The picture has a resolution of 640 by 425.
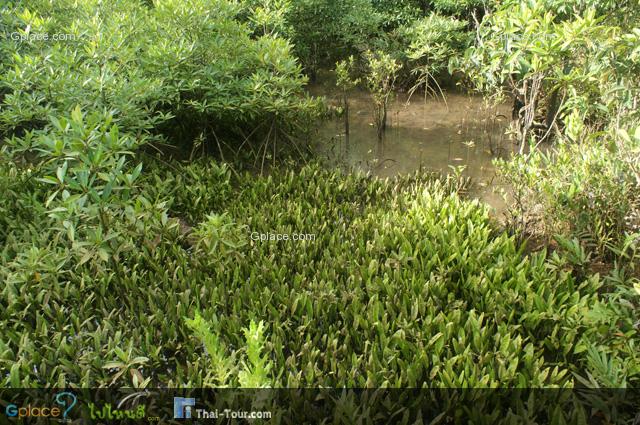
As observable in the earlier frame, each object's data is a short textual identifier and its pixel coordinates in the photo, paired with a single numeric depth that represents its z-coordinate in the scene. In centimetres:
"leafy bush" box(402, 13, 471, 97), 836
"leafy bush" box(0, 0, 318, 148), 542
